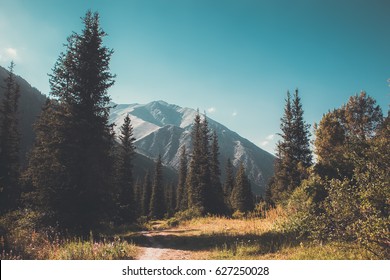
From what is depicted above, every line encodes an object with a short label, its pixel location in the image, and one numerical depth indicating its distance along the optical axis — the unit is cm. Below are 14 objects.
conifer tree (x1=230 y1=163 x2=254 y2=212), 5647
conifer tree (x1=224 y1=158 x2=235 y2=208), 7006
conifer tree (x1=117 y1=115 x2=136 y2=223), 3696
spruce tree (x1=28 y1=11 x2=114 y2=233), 1476
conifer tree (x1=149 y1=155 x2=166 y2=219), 6256
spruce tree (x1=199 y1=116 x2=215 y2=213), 3725
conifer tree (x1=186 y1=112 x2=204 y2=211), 3744
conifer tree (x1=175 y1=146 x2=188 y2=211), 6771
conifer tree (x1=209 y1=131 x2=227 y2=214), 3742
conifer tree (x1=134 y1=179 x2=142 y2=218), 6719
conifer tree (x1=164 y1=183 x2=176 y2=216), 8265
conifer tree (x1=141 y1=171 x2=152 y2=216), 6994
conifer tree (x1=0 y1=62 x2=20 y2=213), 2678
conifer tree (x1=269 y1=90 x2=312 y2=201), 2997
